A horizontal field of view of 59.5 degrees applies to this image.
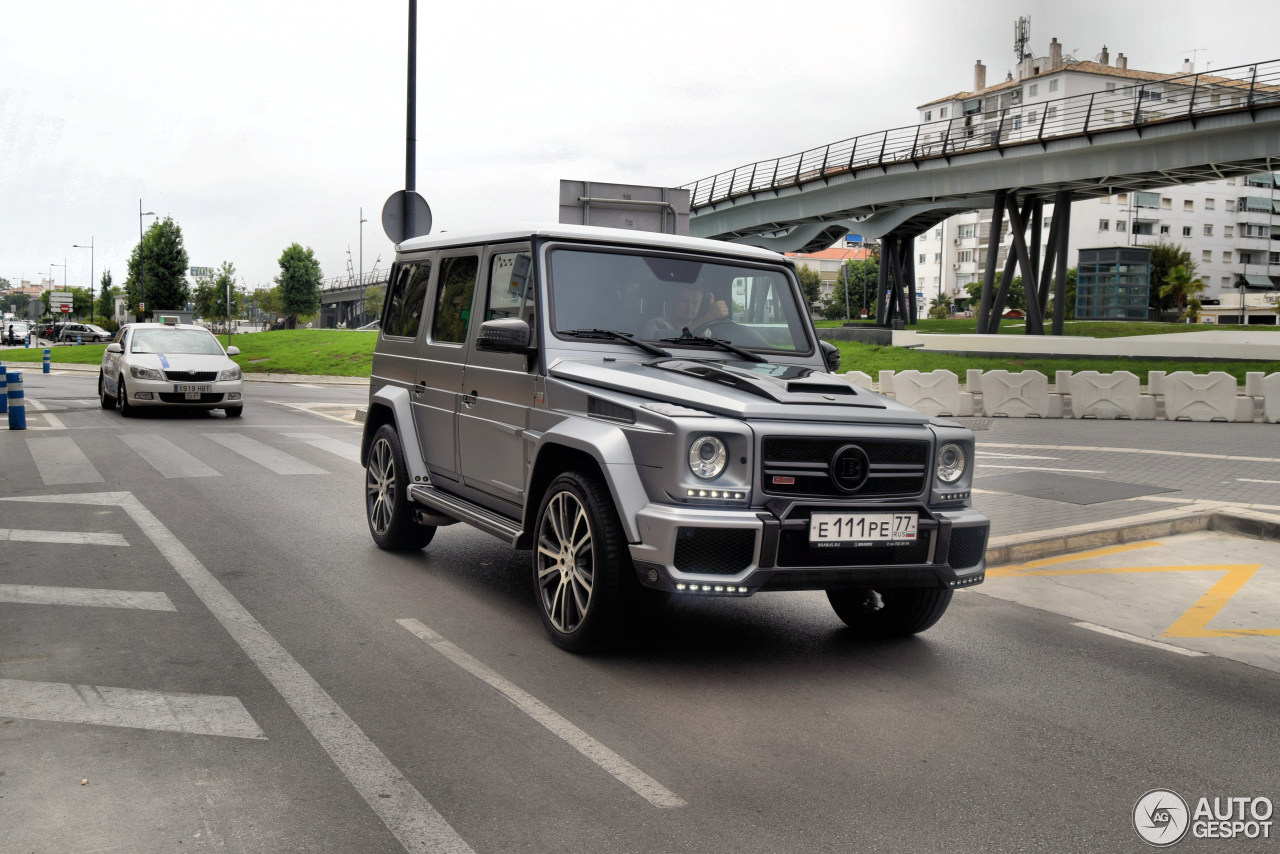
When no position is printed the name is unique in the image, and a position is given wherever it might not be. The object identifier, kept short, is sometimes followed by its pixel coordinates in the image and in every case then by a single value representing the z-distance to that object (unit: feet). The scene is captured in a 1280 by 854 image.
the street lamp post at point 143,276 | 249.16
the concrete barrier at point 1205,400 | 66.39
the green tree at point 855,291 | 415.27
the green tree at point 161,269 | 273.75
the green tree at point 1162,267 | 299.79
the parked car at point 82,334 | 264.93
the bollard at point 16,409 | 51.88
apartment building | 352.49
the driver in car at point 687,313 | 19.63
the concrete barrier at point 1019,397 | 69.26
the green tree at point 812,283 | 424.46
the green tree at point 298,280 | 337.93
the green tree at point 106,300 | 428.64
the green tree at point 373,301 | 356.79
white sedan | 57.72
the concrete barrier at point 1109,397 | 68.39
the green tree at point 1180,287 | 293.64
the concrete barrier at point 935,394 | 69.21
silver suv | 15.44
